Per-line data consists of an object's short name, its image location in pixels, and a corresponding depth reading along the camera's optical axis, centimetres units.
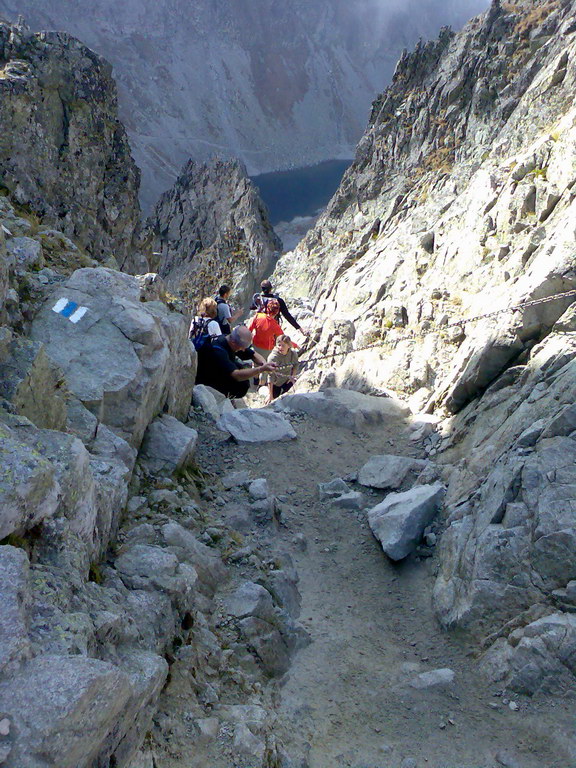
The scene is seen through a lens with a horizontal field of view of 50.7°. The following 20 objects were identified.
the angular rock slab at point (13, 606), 279
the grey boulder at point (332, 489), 848
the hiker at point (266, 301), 1308
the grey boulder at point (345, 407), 1059
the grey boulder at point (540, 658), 485
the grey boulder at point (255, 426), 943
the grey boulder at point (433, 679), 530
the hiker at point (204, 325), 995
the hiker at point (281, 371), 1213
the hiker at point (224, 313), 1094
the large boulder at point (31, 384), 438
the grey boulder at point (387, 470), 862
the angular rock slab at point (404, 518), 707
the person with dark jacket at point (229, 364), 952
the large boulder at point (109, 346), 621
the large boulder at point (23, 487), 329
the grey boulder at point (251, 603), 560
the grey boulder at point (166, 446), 685
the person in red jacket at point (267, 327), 1284
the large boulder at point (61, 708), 261
